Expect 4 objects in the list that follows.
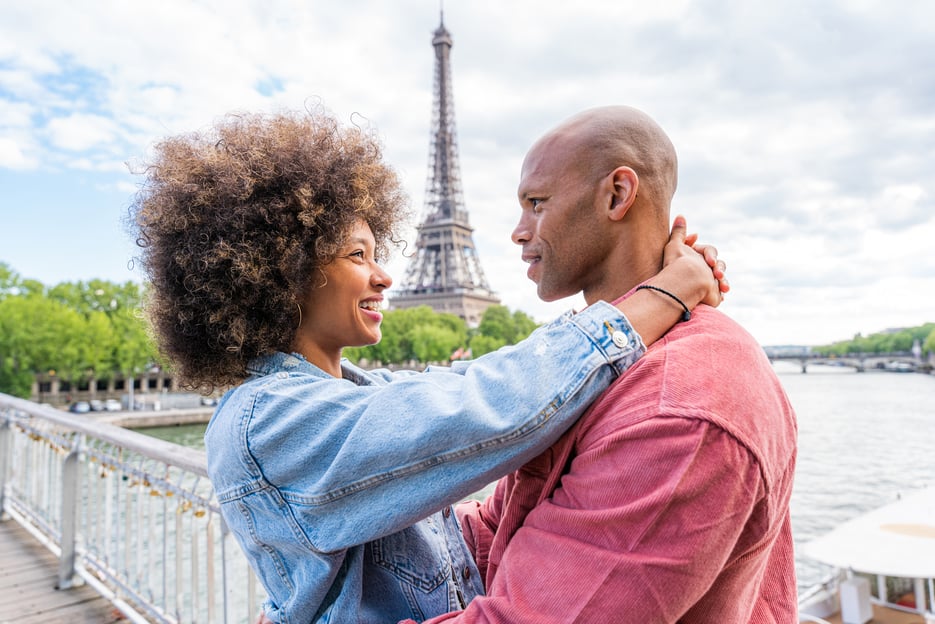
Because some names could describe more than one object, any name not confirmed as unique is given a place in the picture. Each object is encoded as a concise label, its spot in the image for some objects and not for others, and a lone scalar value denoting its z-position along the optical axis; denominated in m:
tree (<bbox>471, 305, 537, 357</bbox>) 54.53
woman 1.15
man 1.00
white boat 6.97
